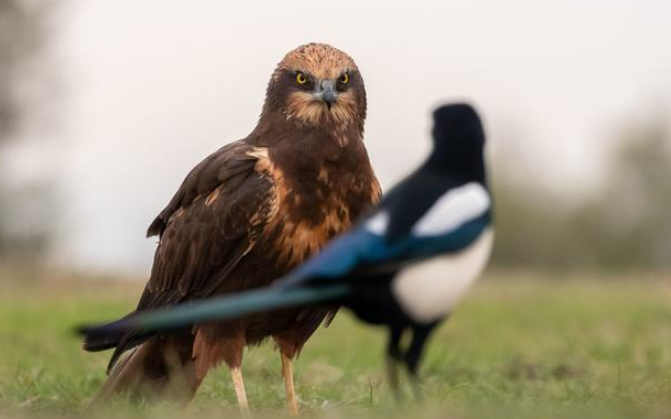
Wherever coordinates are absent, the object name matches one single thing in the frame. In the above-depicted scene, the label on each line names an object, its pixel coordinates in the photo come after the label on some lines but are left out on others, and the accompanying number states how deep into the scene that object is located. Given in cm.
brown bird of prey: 1341
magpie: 953
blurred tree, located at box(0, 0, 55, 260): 5862
